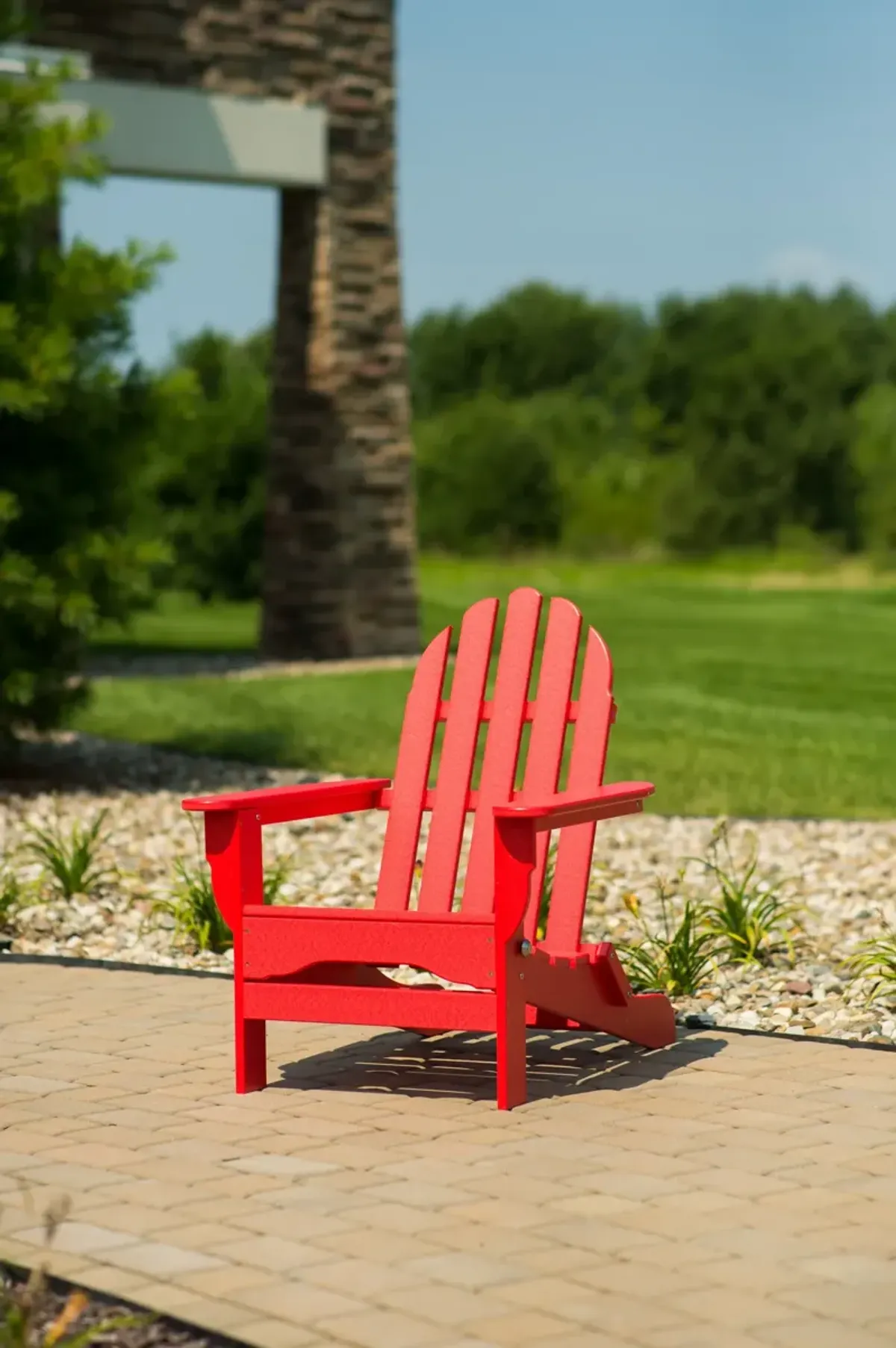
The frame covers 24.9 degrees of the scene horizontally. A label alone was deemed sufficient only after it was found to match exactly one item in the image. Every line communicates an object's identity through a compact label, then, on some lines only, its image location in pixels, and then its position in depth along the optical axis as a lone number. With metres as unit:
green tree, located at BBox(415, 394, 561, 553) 49.19
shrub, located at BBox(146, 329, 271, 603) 19.45
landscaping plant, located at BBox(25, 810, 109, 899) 6.99
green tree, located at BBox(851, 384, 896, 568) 40.31
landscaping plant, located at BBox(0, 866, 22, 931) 6.59
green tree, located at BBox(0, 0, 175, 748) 9.34
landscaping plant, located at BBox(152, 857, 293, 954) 6.28
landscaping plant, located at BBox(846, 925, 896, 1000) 5.44
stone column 15.46
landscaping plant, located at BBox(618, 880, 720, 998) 5.55
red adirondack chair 4.37
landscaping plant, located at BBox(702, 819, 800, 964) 5.95
